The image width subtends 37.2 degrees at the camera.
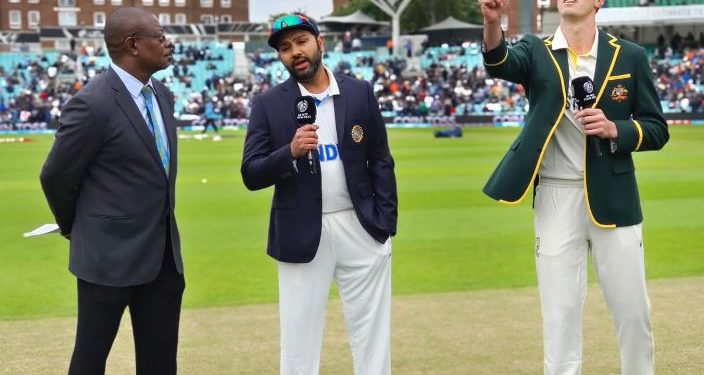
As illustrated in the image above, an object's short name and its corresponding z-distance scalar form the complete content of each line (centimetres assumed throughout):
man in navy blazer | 559
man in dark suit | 505
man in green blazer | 550
